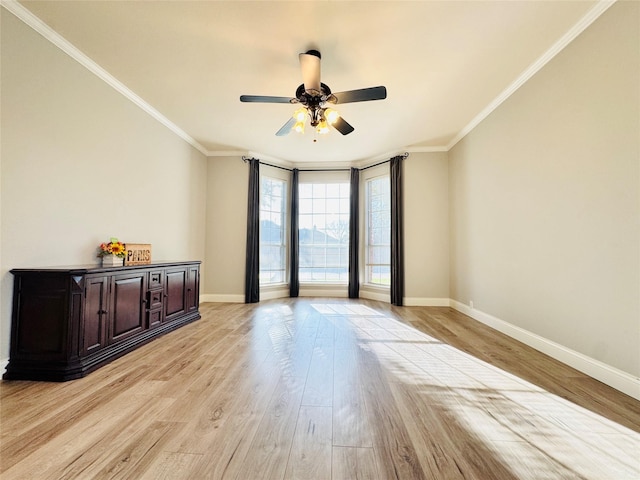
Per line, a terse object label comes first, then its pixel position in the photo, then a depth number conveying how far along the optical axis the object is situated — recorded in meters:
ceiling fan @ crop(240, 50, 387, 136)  2.38
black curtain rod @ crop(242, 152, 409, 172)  5.86
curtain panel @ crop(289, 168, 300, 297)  5.84
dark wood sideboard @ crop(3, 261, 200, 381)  2.14
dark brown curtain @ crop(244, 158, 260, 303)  5.25
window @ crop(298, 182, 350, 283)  5.99
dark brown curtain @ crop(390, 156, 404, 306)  5.09
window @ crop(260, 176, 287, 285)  5.60
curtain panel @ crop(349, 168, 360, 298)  5.74
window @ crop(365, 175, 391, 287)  5.48
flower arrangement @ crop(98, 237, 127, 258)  2.83
